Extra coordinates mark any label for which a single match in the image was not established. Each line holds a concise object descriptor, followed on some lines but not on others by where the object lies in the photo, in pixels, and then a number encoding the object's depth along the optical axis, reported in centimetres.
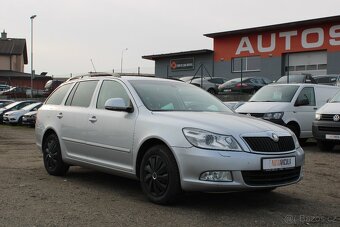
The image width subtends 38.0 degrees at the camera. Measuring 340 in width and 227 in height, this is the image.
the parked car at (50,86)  4109
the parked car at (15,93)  4606
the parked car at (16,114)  2631
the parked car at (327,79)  2498
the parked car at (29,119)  2439
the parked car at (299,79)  2392
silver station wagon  554
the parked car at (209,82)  3114
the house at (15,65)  6341
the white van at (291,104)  1305
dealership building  3702
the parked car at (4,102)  3155
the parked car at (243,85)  2827
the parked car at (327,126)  1182
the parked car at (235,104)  1556
